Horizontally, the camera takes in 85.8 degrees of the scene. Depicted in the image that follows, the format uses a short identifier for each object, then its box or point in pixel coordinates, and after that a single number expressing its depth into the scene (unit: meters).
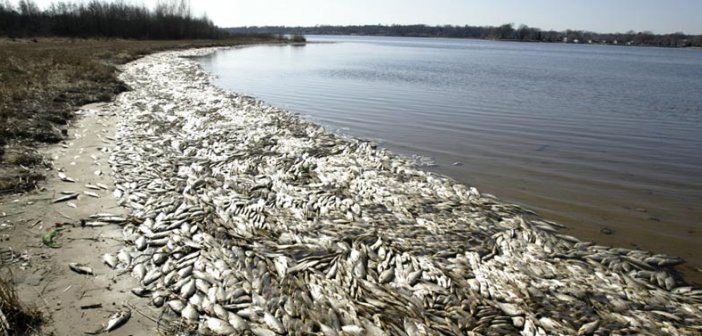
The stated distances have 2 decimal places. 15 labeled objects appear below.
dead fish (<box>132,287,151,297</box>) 5.02
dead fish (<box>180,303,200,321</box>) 4.66
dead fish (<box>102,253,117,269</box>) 5.57
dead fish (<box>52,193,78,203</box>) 7.32
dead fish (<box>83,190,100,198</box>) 7.71
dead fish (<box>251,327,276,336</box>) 4.41
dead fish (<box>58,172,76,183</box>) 8.31
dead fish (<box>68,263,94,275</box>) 5.35
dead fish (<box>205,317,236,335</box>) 4.43
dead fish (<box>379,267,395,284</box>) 5.51
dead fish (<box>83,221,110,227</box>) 6.61
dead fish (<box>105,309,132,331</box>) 4.46
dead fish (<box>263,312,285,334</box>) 4.51
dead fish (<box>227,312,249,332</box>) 4.49
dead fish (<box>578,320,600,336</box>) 4.62
